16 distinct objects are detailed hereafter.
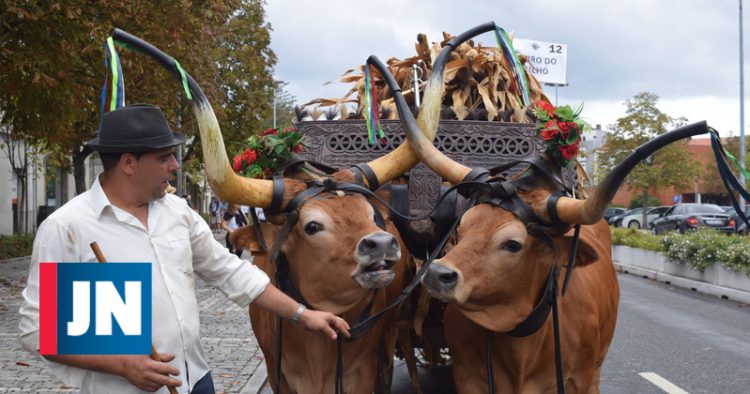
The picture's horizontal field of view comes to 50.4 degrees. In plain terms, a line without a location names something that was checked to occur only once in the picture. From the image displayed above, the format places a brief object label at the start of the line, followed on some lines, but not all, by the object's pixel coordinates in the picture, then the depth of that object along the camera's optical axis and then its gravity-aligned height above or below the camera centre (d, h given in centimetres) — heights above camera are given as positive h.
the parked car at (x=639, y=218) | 4426 -144
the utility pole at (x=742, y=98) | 2969 +366
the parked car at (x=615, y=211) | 5161 -121
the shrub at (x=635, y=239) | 1871 -117
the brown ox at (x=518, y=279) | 396 -44
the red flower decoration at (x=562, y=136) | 446 +32
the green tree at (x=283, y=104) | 5887 +723
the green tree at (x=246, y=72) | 3044 +481
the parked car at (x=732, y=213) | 2069 -82
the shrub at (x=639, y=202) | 6005 -72
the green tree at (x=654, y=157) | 4047 +216
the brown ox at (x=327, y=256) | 412 -33
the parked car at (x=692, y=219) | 2972 -101
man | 310 -20
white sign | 1877 +323
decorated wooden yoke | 541 +35
